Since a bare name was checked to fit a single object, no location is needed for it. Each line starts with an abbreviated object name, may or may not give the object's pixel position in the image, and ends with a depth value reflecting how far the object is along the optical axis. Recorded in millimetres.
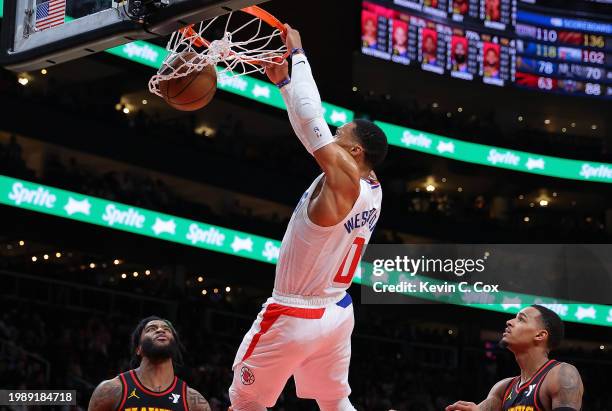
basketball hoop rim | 5457
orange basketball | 5965
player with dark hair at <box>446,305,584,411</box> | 6008
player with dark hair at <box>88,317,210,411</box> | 6543
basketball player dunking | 5082
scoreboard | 27594
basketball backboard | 5660
